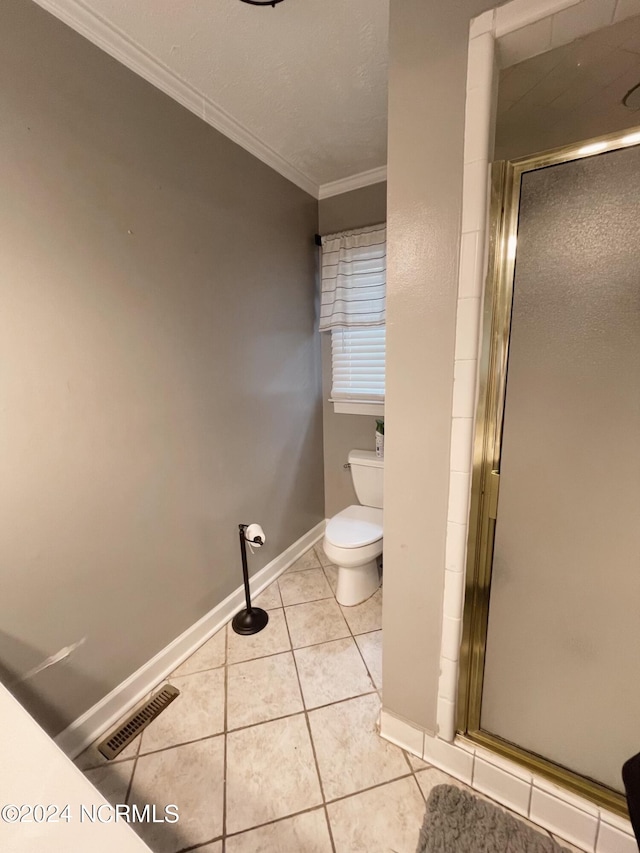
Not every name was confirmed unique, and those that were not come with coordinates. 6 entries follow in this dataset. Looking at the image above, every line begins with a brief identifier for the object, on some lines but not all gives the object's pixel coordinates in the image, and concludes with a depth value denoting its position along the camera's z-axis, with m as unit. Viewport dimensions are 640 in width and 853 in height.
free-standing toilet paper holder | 1.87
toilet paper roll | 1.86
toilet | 1.91
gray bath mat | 1.03
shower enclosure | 0.88
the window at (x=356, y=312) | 2.21
